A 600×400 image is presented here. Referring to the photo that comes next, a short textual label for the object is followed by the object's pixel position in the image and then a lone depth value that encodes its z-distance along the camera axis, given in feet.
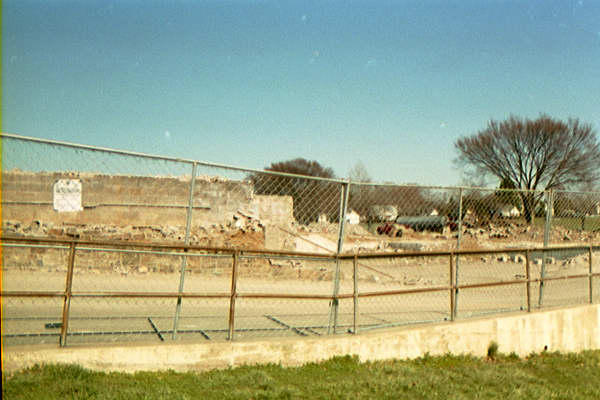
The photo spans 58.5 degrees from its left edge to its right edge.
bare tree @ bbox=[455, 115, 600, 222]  128.98
